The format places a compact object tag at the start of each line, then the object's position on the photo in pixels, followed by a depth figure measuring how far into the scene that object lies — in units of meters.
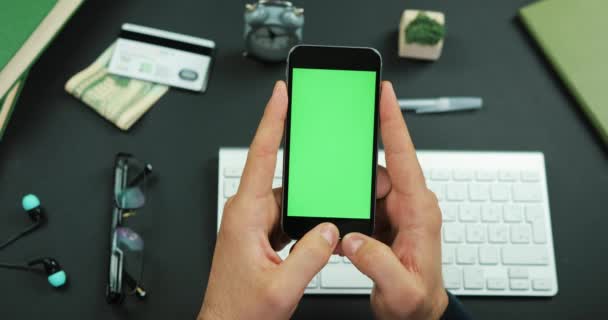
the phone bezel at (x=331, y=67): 0.67
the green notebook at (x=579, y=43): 0.86
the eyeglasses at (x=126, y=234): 0.75
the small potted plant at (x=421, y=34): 0.86
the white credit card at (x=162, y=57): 0.86
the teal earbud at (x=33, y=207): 0.77
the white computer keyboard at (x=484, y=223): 0.78
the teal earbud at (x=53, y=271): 0.74
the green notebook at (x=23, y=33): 0.70
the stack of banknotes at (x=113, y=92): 0.84
